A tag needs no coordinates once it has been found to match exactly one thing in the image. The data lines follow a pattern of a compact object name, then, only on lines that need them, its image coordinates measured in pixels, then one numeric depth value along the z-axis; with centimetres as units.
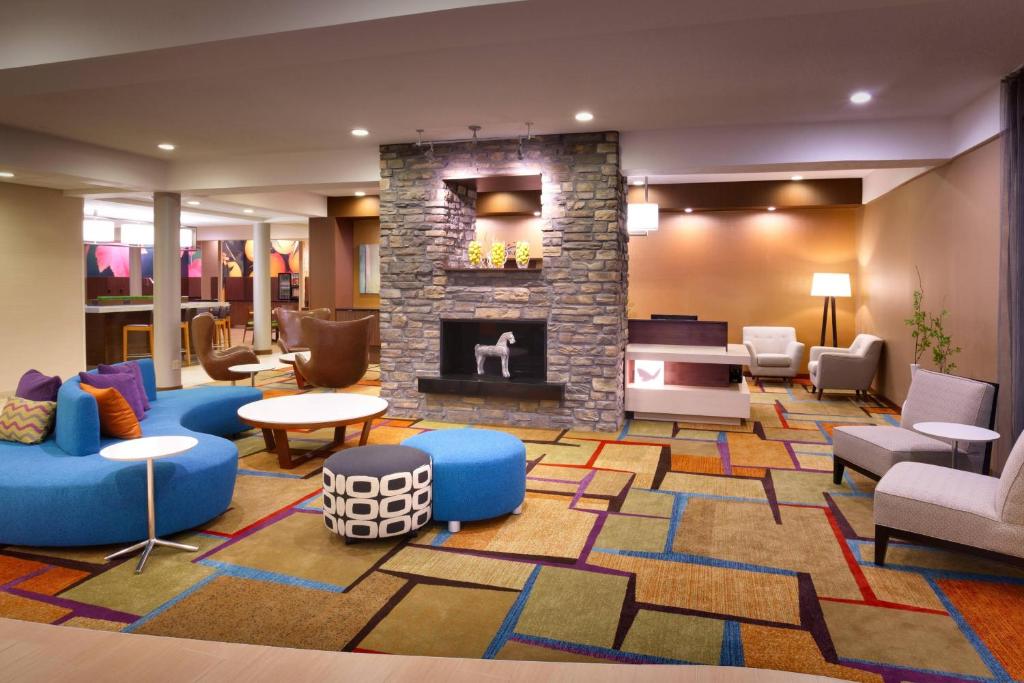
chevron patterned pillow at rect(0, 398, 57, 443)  398
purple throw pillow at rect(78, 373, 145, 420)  446
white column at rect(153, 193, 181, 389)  825
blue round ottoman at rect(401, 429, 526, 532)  375
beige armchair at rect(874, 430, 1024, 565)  300
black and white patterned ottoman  348
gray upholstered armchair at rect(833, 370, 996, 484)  405
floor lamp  908
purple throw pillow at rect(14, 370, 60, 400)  418
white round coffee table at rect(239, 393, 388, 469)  473
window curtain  459
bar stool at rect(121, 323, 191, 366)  1035
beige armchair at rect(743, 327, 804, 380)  916
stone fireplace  631
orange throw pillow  407
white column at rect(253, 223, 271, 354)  1265
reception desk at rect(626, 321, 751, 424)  655
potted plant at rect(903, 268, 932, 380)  644
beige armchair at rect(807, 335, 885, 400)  790
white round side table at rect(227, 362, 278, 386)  689
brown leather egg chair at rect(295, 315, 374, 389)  722
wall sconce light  707
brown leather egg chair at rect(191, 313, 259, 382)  761
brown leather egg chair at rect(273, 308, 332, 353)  973
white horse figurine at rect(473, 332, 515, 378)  652
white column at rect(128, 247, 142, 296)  1520
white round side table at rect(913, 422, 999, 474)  363
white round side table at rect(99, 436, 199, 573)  314
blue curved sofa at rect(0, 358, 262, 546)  338
